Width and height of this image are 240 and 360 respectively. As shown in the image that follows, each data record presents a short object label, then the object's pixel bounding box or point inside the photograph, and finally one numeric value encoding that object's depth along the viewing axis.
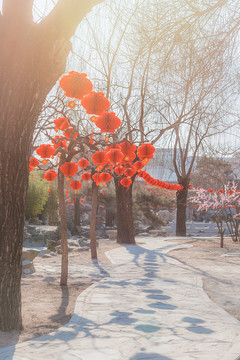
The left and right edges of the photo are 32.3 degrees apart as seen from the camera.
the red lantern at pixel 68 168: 7.67
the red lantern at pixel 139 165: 11.03
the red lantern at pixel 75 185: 10.22
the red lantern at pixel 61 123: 7.65
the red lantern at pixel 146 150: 8.13
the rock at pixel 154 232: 25.97
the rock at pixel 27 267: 9.37
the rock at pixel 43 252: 13.19
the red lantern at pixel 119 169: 10.42
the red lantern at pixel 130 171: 10.32
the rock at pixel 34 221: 21.39
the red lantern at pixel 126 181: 11.68
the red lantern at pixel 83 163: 8.94
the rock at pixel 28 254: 10.36
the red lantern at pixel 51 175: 9.67
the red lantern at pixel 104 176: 9.99
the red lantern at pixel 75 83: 5.00
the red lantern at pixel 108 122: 5.84
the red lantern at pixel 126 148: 7.54
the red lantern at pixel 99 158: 7.72
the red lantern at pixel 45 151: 8.00
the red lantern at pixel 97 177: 10.09
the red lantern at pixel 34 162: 8.75
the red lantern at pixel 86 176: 10.45
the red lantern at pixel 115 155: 7.36
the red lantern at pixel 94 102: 5.21
